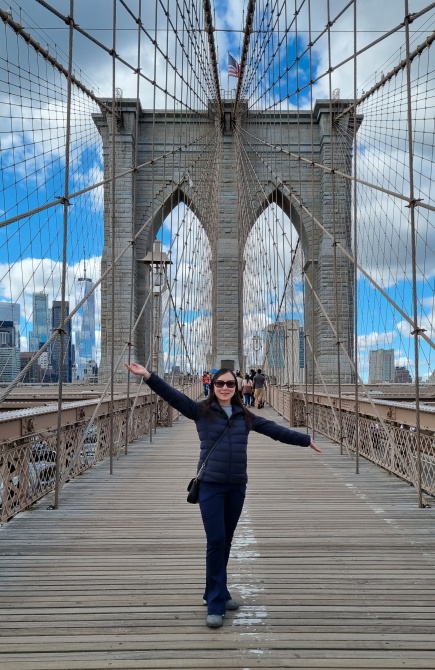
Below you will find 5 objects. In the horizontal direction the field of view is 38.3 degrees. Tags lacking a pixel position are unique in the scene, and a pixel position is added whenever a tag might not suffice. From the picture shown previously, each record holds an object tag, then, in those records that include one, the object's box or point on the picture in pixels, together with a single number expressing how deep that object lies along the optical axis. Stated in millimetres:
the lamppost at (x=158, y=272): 10593
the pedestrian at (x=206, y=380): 18266
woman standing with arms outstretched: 2307
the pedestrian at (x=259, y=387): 15531
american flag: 21453
